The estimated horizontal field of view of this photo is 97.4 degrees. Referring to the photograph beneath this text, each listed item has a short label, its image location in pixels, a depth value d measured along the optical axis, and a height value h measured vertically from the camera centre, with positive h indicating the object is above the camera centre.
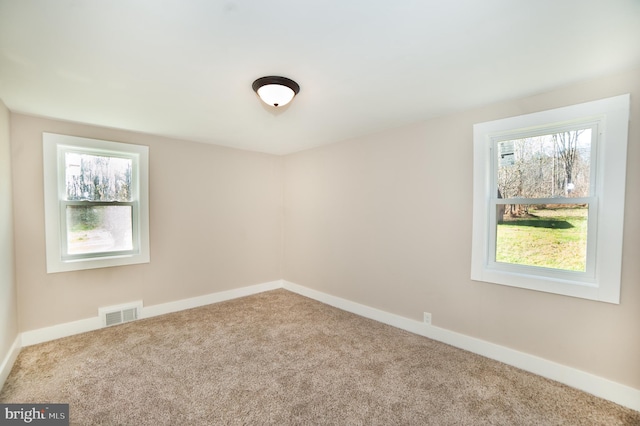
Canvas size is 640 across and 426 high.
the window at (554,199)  2.05 +0.07
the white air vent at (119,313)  3.29 -1.33
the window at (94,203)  3.01 -0.01
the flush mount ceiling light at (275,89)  2.05 +0.87
